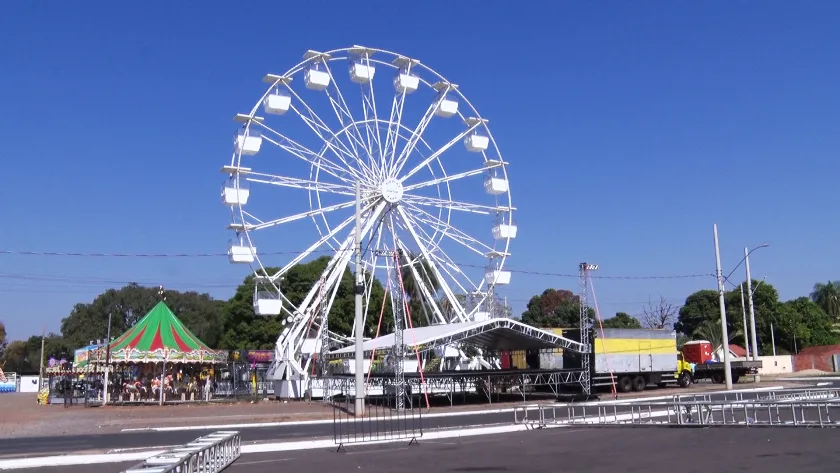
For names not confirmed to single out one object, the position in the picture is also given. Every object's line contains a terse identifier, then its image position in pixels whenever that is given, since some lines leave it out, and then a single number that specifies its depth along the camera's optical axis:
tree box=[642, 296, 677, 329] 87.21
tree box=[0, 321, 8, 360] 114.00
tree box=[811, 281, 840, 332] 102.69
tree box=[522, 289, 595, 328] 95.44
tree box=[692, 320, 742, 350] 83.22
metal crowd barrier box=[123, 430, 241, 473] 10.63
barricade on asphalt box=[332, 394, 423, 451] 20.02
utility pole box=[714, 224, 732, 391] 42.03
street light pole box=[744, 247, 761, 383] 54.46
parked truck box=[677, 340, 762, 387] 49.69
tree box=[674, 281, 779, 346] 91.94
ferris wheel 38.97
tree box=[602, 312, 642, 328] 95.12
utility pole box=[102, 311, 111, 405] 38.64
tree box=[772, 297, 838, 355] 90.62
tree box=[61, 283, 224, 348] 90.12
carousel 40.31
